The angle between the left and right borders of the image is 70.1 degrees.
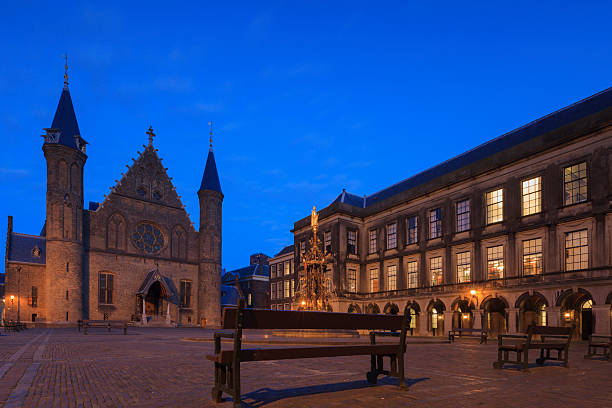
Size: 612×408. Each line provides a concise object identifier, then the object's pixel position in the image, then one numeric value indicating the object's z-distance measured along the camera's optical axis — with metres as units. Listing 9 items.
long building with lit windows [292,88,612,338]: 25.30
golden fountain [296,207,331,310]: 24.59
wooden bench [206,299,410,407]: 5.11
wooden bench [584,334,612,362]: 11.76
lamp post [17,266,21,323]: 40.25
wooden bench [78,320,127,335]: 41.71
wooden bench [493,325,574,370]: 8.87
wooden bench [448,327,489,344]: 22.47
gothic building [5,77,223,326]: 41.22
